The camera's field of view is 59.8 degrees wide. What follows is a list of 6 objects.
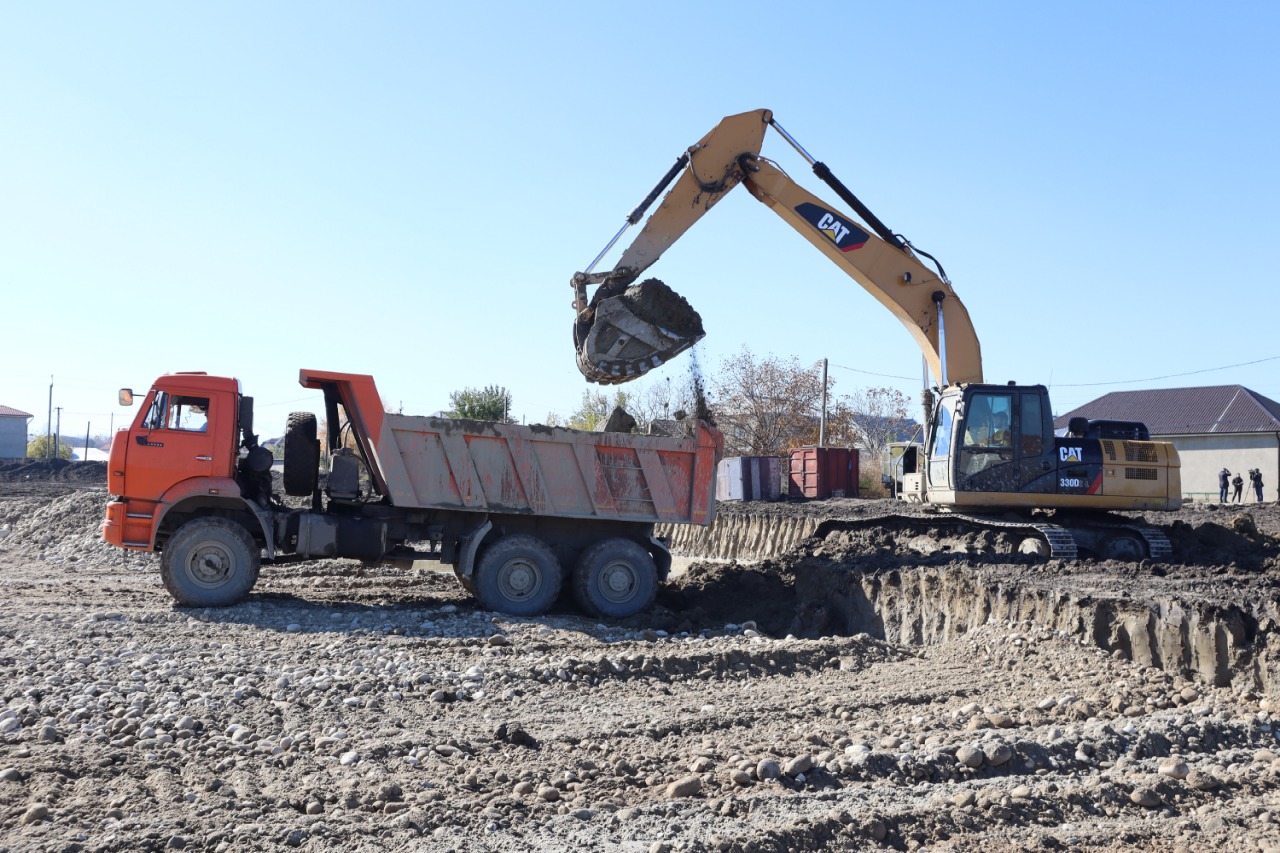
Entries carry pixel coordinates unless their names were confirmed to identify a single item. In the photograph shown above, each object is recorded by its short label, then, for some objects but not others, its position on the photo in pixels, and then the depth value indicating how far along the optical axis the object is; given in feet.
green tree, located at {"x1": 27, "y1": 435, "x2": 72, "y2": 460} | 219.00
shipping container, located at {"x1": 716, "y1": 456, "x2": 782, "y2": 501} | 103.29
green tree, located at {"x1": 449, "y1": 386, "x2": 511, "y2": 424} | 121.49
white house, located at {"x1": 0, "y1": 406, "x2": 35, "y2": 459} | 241.96
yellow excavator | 43.60
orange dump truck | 40.27
